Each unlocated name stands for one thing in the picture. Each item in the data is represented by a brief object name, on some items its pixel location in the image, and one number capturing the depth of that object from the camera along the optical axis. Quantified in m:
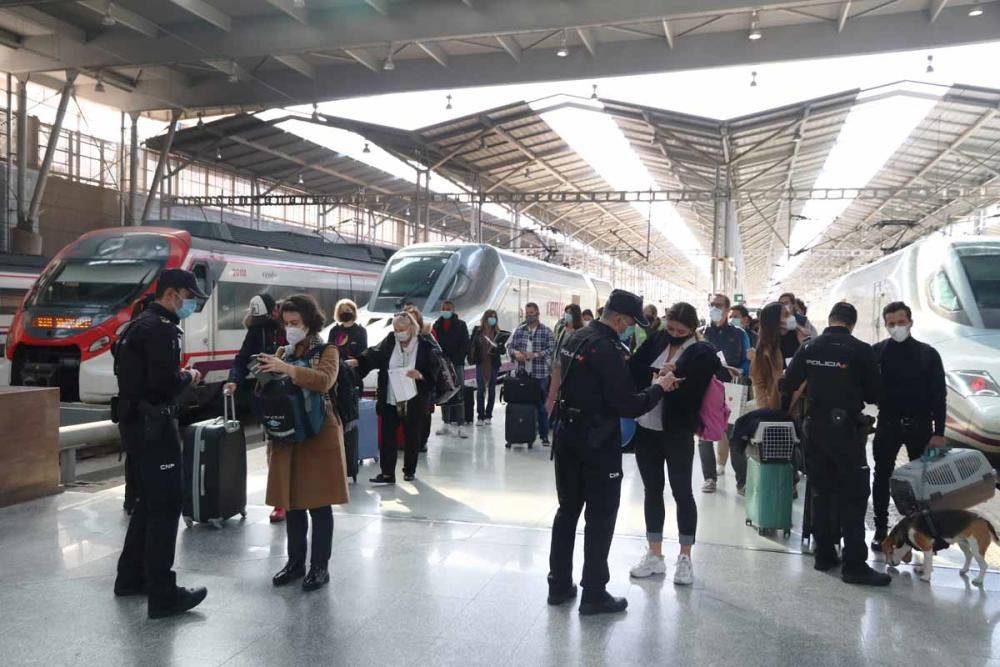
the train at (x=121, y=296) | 9.90
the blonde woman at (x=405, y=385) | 6.95
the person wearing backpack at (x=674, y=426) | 4.55
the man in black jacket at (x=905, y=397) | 5.11
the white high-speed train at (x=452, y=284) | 13.27
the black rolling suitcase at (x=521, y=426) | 8.80
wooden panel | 5.93
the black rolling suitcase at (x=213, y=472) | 5.45
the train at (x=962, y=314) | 6.93
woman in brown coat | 4.29
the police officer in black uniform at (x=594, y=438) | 4.06
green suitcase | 5.45
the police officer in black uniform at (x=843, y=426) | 4.66
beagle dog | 4.52
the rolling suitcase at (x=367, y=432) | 7.61
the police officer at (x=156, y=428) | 3.93
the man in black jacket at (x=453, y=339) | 9.70
